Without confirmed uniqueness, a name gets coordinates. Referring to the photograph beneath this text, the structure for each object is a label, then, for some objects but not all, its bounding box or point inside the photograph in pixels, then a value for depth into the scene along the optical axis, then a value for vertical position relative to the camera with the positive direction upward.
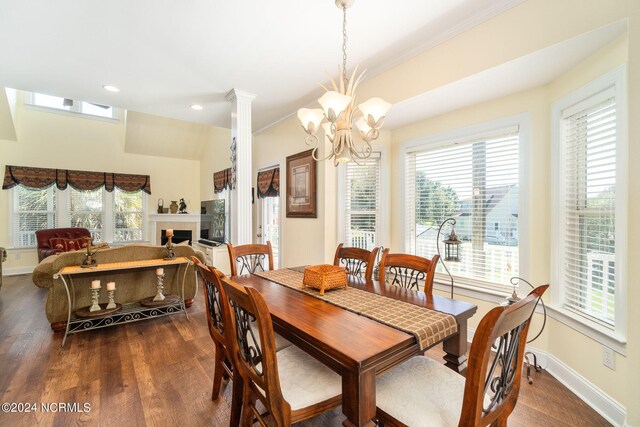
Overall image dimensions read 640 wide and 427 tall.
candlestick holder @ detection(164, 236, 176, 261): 3.52 -0.50
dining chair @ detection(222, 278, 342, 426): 1.14 -0.79
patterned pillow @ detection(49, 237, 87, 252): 5.52 -0.62
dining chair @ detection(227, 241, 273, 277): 2.52 -0.40
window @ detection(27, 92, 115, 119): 6.07 +2.33
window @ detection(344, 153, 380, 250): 3.65 +0.11
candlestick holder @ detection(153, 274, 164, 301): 3.50 -0.95
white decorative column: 3.43 +0.51
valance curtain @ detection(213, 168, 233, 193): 6.03 +0.68
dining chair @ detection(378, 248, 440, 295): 1.96 -0.40
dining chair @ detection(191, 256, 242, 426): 1.57 -0.74
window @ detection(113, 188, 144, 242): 7.02 -0.08
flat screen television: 5.28 -0.22
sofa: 3.03 -0.79
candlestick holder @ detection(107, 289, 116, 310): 3.20 -0.98
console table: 2.93 -1.12
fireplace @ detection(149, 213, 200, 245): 7.13 -0.33
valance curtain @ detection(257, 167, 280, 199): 4.54 +0.46
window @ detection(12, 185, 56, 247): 6.00 -0.01
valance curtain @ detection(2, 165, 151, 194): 5.84 +0.71
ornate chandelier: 1.73 +0.56
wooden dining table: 1.08 -0.52
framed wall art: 3.77 +0.35
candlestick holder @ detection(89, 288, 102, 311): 3.09 -0.95
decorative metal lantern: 2.76 -0.35
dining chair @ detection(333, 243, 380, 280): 2.26 -0.40
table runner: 1.28 -0.51
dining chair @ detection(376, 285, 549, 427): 0.92 -0.77
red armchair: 5.49 -0.56
